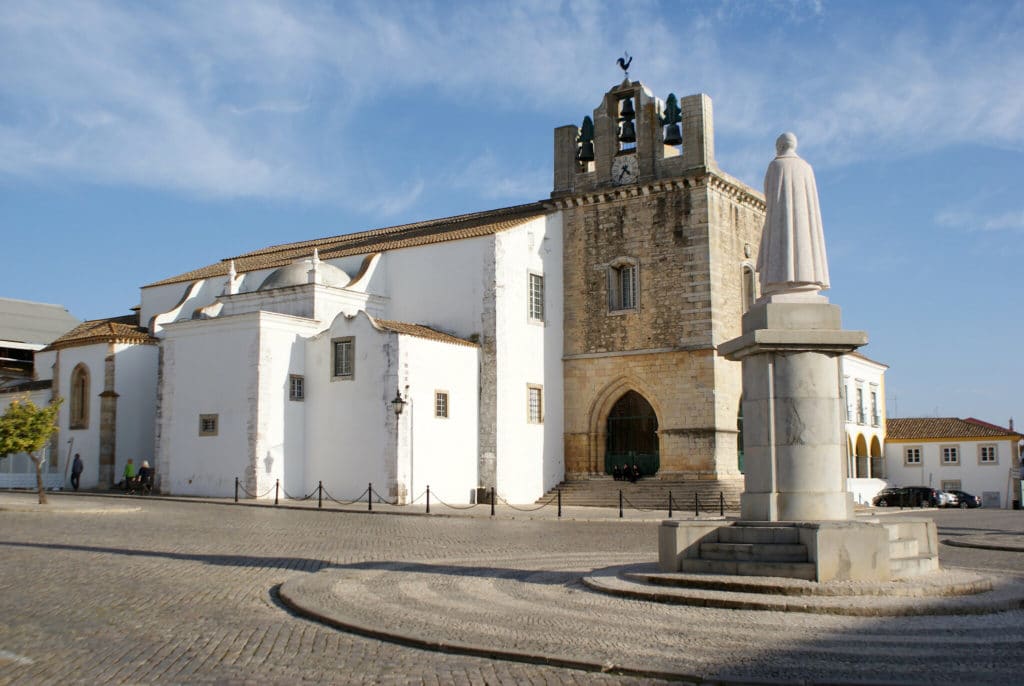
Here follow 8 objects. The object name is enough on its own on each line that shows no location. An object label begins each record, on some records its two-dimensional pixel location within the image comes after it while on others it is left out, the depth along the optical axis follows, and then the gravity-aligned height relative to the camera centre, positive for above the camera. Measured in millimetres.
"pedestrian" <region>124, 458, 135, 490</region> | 32812 -561
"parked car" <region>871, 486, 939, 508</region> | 39844 -1762
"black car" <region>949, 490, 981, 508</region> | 46906 -2178
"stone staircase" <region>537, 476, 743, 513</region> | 29734 -1179
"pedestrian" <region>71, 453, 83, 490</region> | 34938 -441
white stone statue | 11742 +2504
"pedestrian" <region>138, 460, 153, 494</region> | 32281 -646
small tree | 24797 +737
